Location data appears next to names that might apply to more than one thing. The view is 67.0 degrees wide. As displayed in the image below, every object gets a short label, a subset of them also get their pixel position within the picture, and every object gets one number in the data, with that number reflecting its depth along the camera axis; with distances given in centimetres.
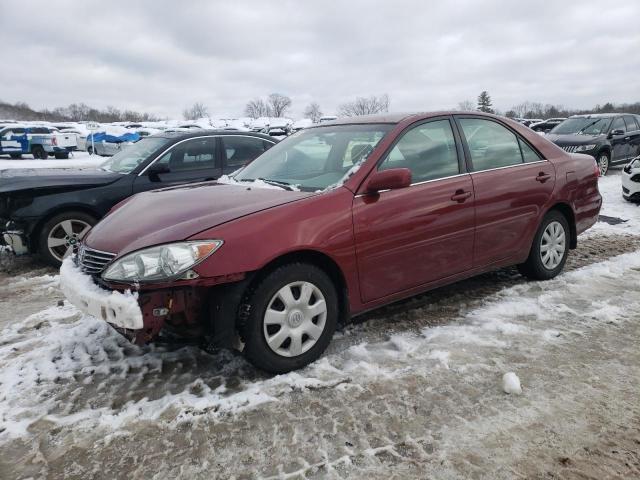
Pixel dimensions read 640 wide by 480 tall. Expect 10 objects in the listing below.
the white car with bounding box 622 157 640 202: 826
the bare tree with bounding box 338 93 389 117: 7625
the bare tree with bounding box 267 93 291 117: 9431
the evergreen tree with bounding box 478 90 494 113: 8738
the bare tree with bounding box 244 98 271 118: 9431
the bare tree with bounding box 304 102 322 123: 9208
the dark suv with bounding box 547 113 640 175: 1211
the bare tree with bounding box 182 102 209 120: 9733
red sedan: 268
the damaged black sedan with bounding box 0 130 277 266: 520
